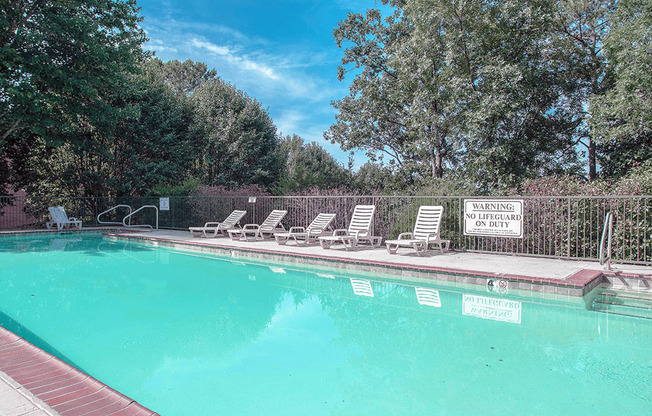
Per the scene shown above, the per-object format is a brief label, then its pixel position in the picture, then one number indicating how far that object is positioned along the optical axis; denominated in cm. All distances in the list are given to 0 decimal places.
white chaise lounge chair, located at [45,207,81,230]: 1504
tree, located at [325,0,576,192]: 1321
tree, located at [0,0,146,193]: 1327
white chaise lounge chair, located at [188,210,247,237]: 1230
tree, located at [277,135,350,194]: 1603
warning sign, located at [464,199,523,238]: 809
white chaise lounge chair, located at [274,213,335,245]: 1020
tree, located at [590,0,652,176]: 1096
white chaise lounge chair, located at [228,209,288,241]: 1134
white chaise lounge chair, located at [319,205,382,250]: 949
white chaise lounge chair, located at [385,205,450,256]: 824
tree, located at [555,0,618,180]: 1526
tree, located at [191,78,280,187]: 2127
